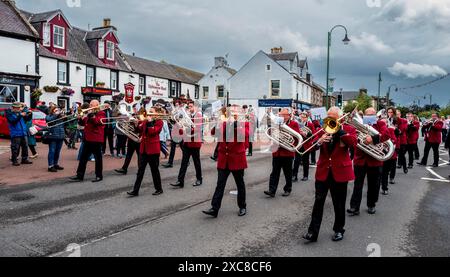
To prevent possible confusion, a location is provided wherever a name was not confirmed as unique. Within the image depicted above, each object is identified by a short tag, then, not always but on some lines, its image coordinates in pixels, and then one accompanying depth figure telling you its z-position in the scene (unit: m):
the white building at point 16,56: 22.08
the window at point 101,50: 31.17
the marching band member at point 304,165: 10.06
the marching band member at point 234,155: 6.41
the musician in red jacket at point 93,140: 8.97
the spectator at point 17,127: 10.73
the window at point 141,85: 35.50
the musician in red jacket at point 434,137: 13.59
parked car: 16.10
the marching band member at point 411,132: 13.45
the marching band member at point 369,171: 6.88
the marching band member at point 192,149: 8.67
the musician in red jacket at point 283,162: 8.02
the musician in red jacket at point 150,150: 7.62
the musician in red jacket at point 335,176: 5.20
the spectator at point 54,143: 10.07
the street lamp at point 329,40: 26.36
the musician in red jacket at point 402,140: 11.27
